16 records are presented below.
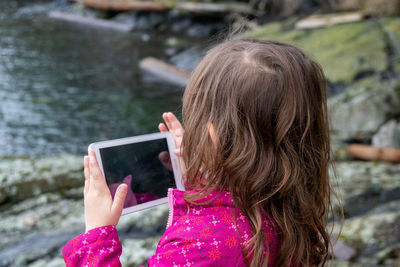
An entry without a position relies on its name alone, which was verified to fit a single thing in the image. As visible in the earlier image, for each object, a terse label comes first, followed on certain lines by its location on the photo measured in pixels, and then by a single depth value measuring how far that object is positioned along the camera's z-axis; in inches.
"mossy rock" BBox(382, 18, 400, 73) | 244.5
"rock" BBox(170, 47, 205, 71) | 344.9
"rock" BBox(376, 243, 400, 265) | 85.4
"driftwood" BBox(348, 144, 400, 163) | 158.2
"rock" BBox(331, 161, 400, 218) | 116.0
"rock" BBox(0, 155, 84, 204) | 113.1
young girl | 42.0
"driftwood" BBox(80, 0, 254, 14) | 477.7
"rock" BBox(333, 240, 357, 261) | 88.0
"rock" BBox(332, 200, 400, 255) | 92.0
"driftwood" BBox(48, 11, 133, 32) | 463.2
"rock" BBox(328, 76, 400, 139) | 204.8
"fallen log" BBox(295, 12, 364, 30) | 331.9
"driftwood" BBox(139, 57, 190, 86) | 300.2
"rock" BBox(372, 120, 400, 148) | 179.2
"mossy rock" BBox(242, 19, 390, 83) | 249.0
